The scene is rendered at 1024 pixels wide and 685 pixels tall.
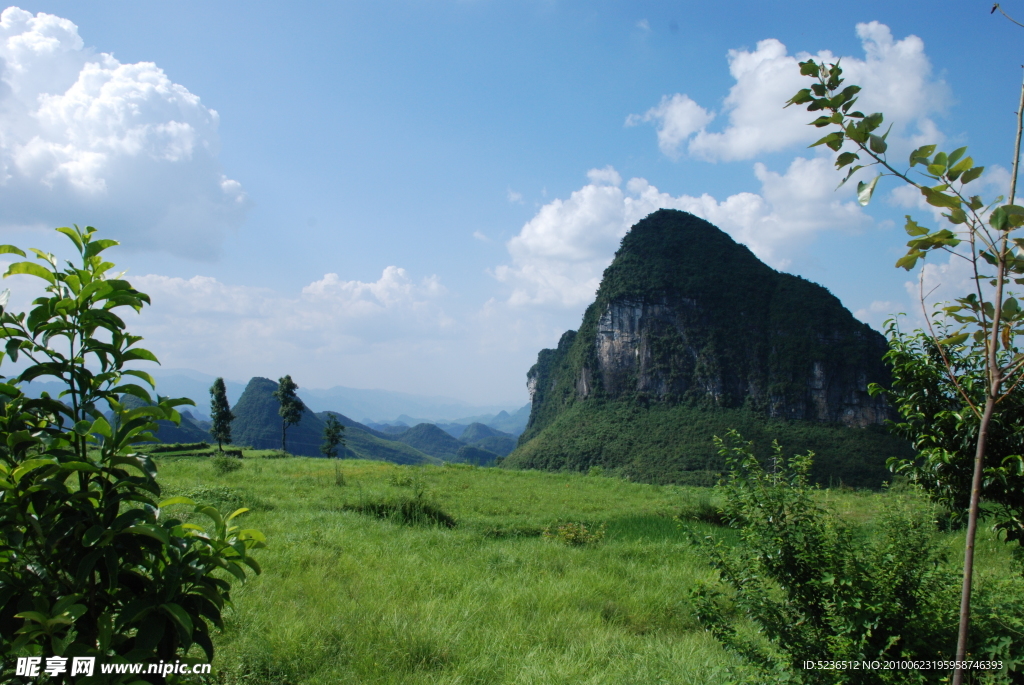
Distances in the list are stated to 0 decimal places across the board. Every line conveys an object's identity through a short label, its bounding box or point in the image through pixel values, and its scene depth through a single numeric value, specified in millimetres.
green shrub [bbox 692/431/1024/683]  3186
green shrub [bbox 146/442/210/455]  27141
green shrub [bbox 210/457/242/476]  16469
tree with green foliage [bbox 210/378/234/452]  42844
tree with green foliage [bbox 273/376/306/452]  43000
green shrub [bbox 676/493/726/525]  15859
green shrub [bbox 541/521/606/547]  10398
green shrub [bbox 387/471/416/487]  16475
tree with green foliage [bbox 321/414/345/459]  46312
